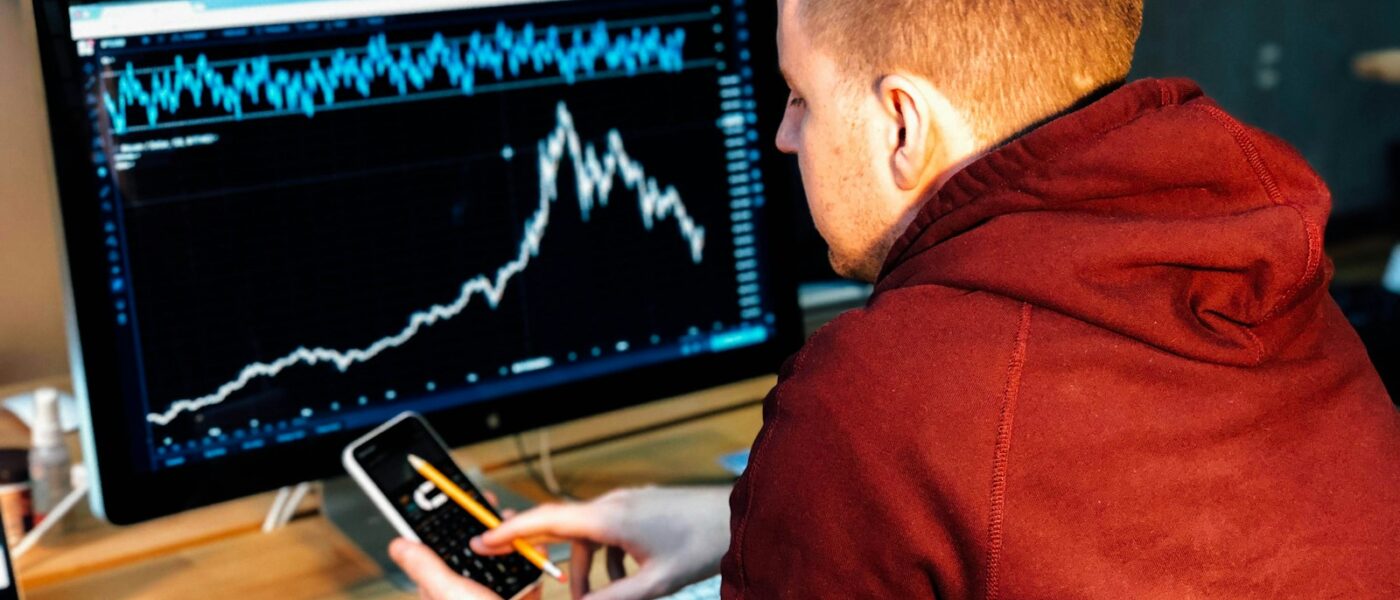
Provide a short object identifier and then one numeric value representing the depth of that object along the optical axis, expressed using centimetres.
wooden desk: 106
